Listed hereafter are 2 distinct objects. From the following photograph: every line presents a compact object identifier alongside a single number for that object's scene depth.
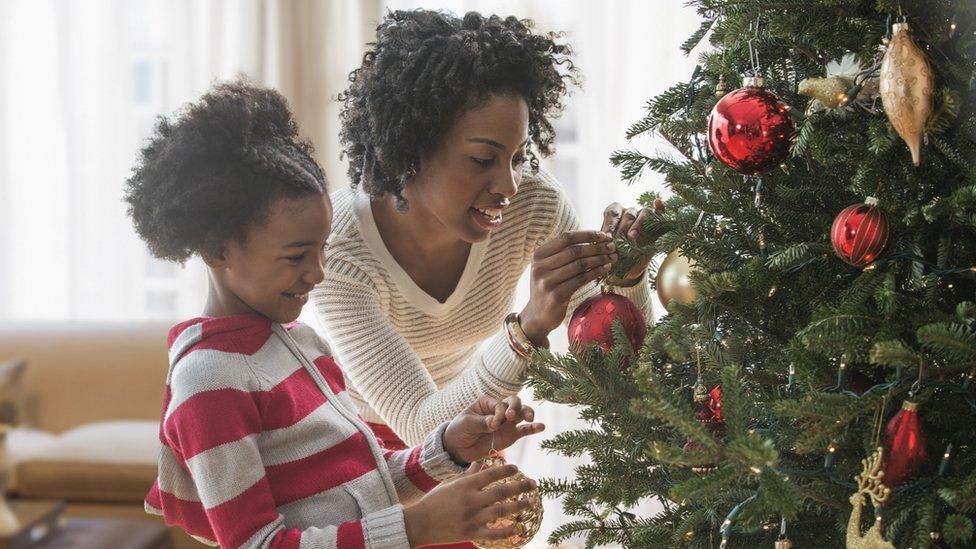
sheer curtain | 2.98
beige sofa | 2.71
